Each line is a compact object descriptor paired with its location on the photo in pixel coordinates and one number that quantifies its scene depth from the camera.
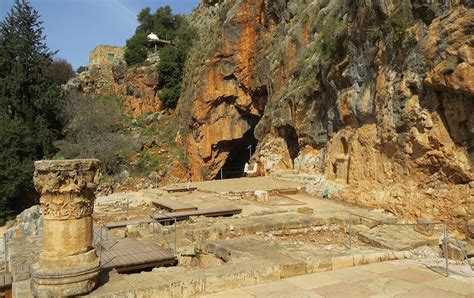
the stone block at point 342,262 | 6.38
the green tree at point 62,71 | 38.82
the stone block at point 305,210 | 12.15
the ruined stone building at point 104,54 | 46.19
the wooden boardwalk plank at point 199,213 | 11.76
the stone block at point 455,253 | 7.56
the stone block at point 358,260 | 6.57
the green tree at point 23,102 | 24.45
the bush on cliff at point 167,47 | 36.66
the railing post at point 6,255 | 8.07
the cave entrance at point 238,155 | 34.84
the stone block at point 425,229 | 9.72
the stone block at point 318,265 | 6.13
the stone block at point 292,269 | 5.89
